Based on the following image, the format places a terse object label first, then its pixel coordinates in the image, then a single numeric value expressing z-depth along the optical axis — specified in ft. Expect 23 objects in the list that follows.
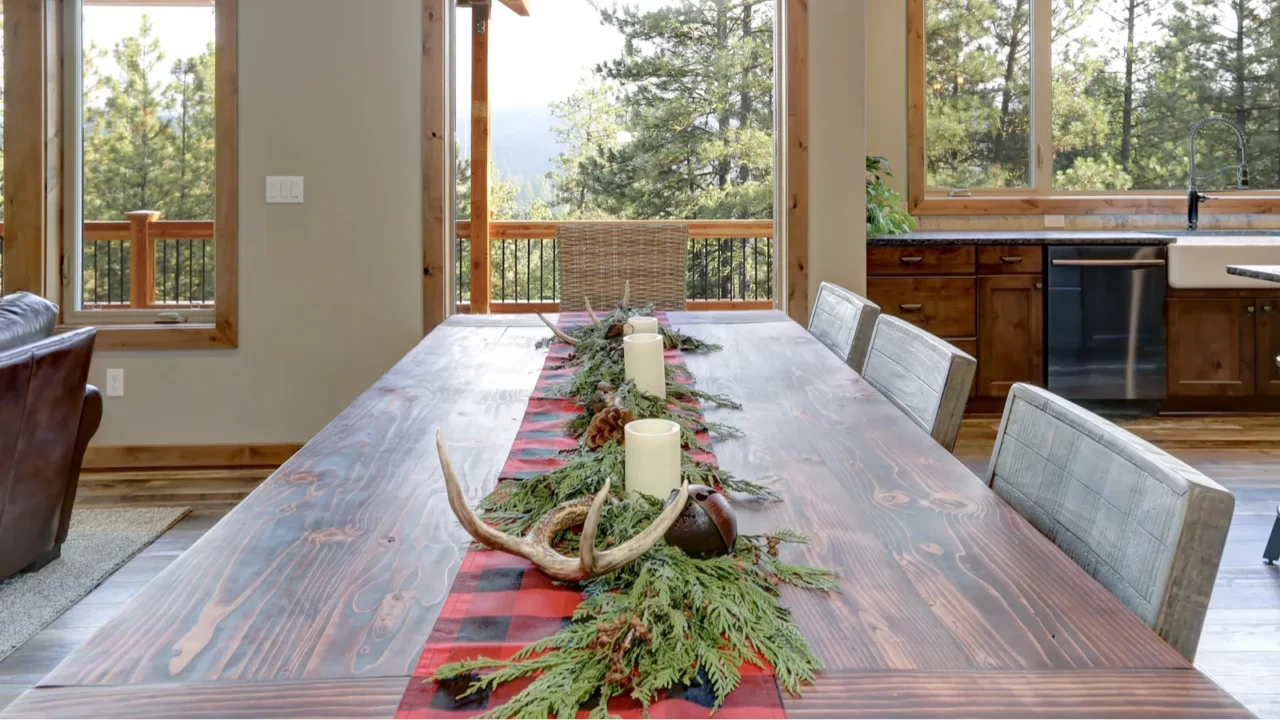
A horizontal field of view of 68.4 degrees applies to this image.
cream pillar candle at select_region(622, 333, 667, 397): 5.03
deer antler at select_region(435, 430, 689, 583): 2.55
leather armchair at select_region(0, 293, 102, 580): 7.79
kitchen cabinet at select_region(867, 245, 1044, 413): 14.87
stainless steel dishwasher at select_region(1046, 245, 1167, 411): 14.75
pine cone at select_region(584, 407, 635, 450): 4.15
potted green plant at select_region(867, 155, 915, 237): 15.28
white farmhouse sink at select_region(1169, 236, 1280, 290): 14.55
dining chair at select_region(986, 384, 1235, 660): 2.68
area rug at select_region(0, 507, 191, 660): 7.75
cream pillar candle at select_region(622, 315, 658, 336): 6.16
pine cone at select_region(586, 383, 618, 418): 4.61
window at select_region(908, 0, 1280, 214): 17.20
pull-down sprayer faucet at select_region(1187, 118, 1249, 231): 16.37
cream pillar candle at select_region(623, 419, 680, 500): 3.27
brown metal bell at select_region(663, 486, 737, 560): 2.81
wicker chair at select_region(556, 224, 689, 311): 10.94
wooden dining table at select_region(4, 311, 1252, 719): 2.19
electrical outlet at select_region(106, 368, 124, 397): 12.84
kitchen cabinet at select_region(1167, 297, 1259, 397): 14.85
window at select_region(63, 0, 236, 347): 13.15
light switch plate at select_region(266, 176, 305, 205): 12.75
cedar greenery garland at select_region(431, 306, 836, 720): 2.18
